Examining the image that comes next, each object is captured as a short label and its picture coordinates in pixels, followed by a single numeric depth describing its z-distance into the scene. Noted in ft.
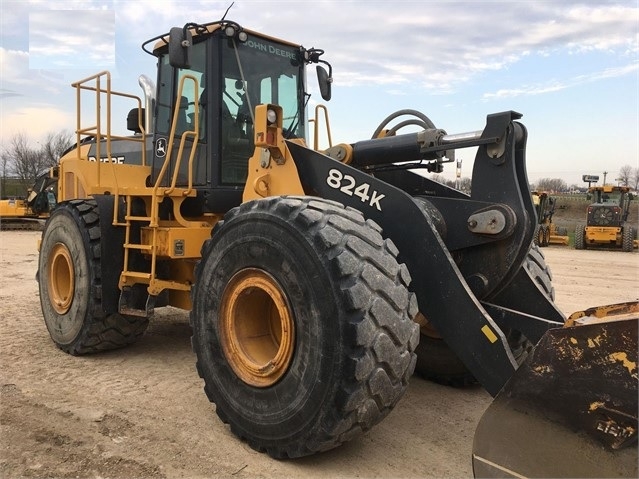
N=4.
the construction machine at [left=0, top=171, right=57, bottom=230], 66.80
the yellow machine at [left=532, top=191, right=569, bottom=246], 69.51
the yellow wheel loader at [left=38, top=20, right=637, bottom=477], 9.17
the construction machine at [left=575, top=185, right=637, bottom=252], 66.03
